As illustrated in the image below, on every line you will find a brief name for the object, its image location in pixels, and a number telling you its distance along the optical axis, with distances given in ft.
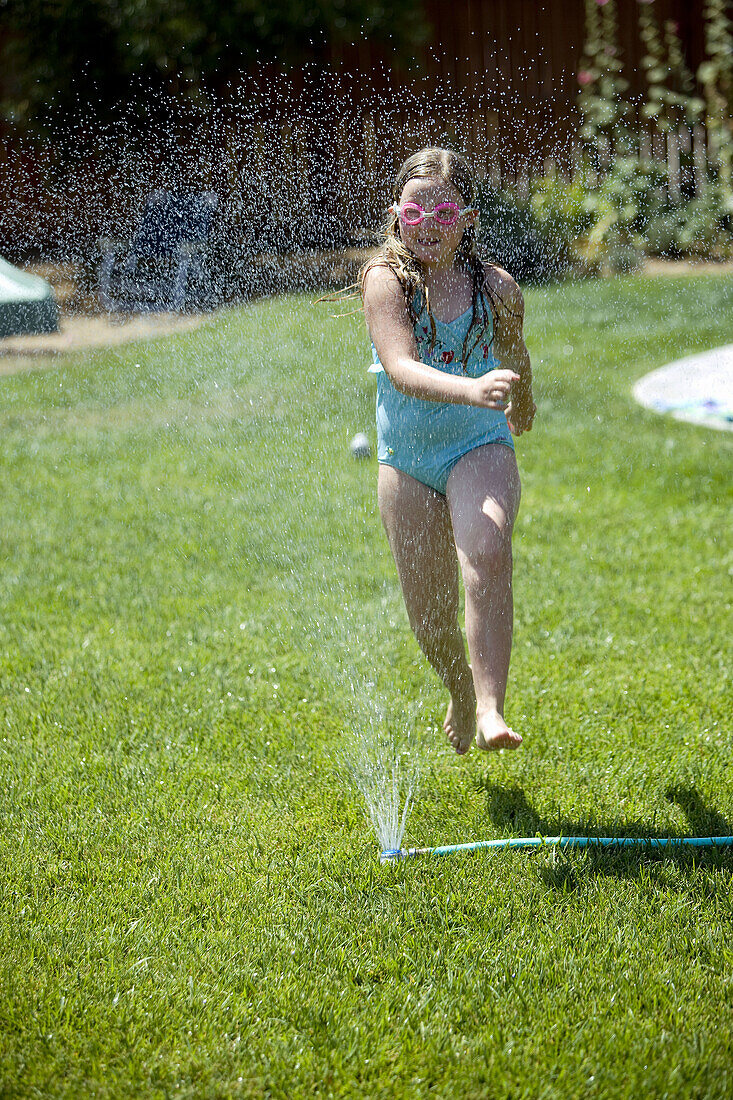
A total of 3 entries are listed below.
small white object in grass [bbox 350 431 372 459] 36.22
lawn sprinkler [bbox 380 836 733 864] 15.72
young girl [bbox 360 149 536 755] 15.33
